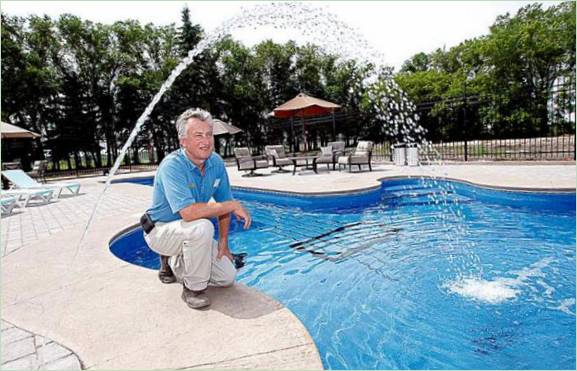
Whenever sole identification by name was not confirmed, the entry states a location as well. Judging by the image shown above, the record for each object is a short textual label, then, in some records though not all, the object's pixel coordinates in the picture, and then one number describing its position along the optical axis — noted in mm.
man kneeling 2285
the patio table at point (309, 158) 11662
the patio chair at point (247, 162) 12336
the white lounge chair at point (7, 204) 6684
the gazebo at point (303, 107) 13148
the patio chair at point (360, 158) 11281
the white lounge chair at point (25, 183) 8453
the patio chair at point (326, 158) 12161
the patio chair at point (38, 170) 13161
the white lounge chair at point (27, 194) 7430
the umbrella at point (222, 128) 13461
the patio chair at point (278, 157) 13008
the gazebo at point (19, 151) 15011
